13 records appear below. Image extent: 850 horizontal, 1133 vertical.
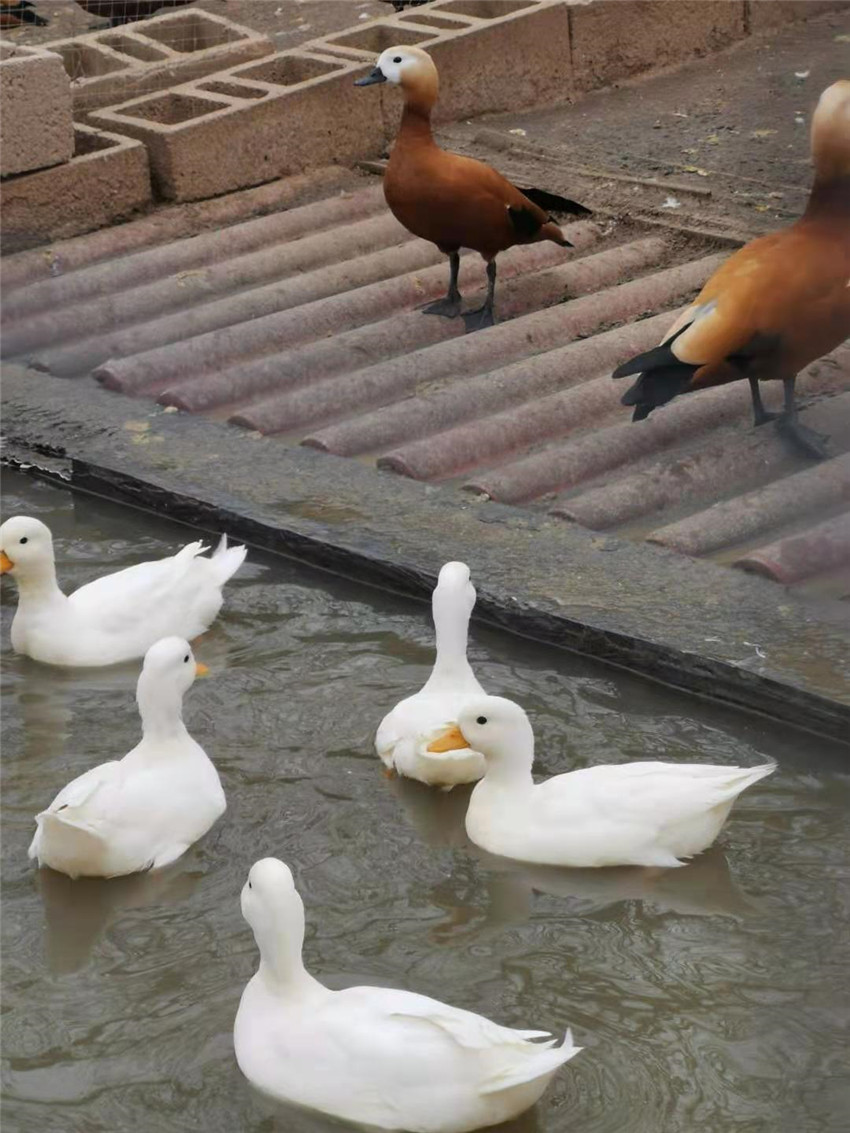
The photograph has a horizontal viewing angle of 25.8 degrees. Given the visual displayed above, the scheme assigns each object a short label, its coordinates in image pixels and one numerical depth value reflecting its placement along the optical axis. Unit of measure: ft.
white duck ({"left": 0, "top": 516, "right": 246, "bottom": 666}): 18.81
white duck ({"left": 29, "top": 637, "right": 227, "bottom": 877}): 14.88
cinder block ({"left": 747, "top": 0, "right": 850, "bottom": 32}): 36.01
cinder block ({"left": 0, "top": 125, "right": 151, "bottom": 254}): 29.30
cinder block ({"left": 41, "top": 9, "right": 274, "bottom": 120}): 32.24
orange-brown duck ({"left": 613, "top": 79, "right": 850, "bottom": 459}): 19.89
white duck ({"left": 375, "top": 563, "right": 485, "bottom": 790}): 16.10
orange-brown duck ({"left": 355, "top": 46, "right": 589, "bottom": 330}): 24.99
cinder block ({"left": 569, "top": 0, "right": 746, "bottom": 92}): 33.71
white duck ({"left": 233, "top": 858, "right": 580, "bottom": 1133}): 11.78
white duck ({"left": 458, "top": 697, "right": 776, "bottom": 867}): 14.90
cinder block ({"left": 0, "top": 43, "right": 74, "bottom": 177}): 28.63
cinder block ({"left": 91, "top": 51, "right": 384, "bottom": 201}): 30.22
